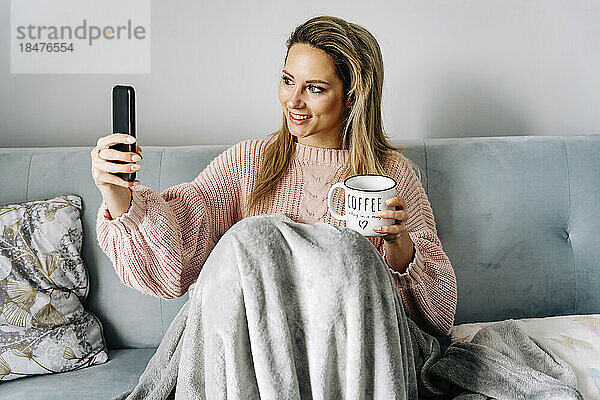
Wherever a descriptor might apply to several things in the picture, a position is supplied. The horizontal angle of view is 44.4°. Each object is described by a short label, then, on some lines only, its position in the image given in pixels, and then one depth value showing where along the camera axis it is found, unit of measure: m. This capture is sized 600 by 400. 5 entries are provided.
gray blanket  1.07
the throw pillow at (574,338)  1.37
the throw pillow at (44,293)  1.56
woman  1.40
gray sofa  1.73
